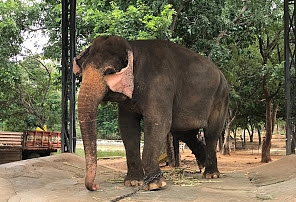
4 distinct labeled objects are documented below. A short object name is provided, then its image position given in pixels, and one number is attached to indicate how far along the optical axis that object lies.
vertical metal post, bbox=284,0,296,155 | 10.54
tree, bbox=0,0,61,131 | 17.36
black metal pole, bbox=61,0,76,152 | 10.59
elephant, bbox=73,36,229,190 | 5.27
